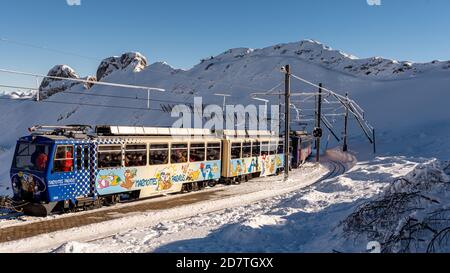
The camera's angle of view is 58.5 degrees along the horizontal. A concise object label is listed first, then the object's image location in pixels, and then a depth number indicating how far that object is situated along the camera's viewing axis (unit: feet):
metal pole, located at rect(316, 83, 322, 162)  123.12
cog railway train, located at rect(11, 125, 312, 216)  44.34
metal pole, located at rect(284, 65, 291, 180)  77.71
